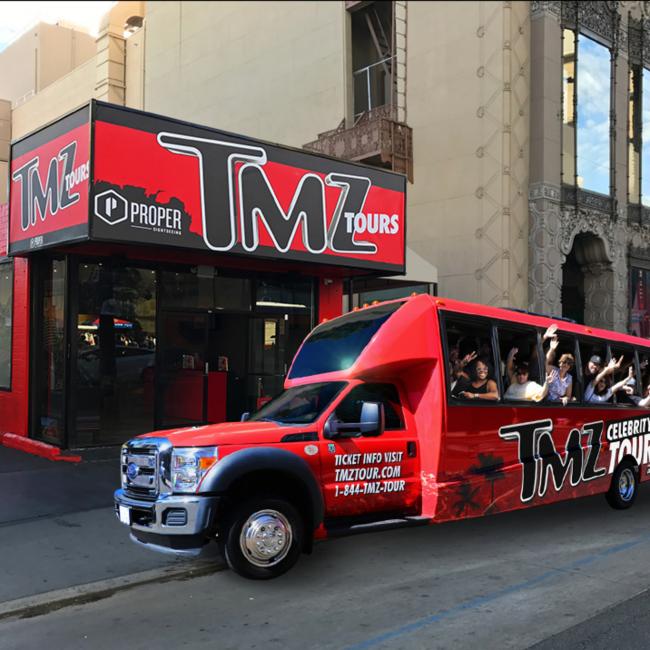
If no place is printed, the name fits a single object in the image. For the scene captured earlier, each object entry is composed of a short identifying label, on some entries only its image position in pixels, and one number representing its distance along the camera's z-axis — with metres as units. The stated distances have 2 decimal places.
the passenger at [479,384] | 7.03
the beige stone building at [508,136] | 17.67
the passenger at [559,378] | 7.97
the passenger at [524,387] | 7.56
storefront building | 9.75
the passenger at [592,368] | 8.58
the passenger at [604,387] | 8.57
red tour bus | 5.56
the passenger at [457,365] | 6.92
